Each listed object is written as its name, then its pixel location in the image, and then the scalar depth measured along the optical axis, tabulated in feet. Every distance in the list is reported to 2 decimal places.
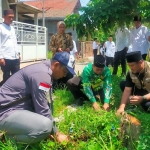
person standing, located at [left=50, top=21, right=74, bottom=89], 14.74
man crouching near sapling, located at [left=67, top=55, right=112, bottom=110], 9.90
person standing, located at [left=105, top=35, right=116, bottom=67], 27.92
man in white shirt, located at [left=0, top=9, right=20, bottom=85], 12.34
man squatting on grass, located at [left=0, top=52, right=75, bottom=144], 6.69
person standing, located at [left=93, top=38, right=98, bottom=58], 37.09
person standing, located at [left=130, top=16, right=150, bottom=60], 14.30
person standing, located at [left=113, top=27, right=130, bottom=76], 16.86
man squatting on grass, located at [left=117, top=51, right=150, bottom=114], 8.47
